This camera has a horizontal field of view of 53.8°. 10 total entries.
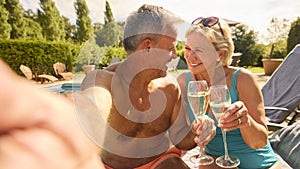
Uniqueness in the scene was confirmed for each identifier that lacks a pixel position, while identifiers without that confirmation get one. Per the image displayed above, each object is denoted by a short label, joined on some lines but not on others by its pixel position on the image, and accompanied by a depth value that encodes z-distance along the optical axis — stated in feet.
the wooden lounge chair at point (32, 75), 40.98
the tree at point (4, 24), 50.16
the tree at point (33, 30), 55.88
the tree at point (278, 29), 54.03
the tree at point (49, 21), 59.52
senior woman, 5.33
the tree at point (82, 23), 62.95
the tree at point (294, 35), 44.91
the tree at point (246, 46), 55.52
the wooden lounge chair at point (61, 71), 44.34
